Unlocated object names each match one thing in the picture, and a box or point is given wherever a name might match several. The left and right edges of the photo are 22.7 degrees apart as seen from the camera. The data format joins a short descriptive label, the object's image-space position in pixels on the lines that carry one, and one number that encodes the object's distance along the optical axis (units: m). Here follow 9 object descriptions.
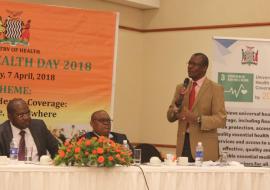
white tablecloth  4.73
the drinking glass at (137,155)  5.50
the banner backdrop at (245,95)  7.72
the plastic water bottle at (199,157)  5.64
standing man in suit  6.54
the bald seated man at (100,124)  6.40
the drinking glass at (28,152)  5.76
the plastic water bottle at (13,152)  5.34
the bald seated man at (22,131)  5.93
